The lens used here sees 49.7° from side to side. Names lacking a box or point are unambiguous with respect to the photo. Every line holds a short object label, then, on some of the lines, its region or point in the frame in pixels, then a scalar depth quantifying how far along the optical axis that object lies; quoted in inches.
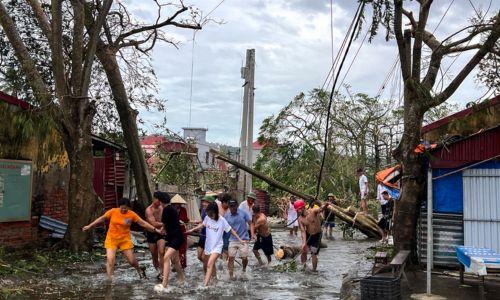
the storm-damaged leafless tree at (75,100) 529.8
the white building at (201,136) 2096.2
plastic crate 298.2
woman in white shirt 396.8
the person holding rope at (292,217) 798.0
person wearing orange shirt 406.3
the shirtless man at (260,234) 491.8
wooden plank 337.0
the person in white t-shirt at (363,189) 799.1
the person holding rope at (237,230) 449.4
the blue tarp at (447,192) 429.4
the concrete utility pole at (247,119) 792.3
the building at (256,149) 2688.5
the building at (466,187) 415.8
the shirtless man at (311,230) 486.0
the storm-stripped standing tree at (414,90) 419.5
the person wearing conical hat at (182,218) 420.5
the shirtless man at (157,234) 418.6
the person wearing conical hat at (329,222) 760.3
